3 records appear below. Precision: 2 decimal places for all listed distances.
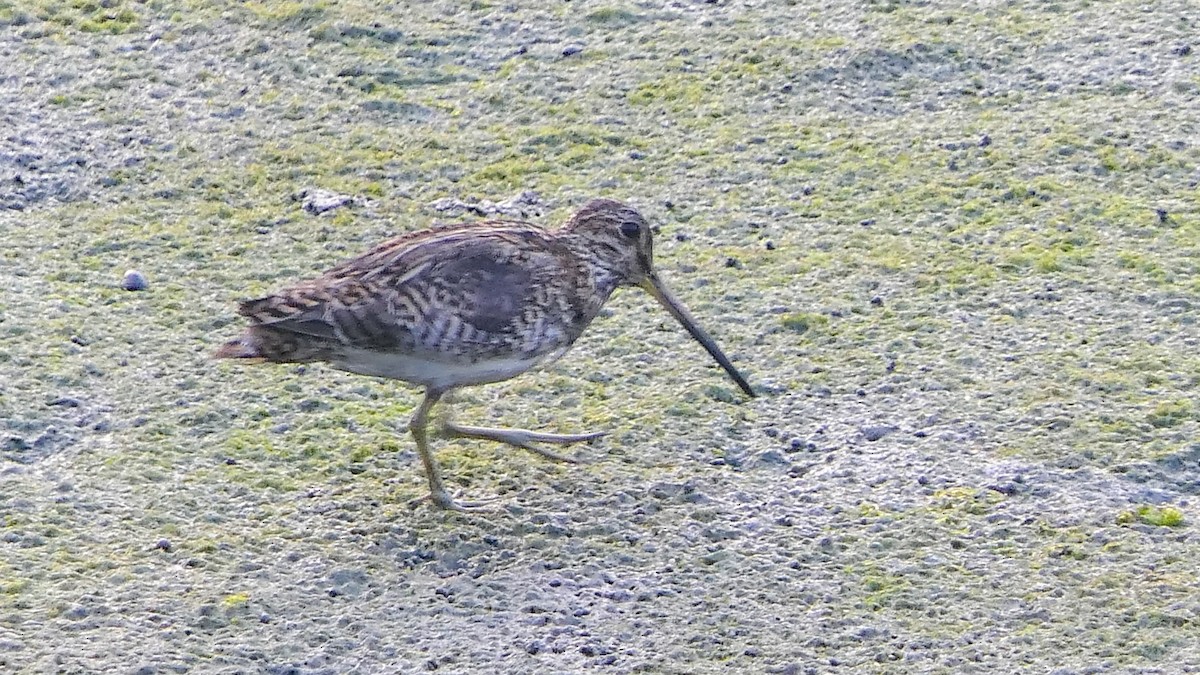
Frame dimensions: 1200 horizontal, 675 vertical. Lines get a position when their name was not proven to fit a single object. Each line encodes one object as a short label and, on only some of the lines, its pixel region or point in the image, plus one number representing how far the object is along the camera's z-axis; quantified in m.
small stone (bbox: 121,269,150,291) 11.95
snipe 9.65
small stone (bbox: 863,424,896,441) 10.45
